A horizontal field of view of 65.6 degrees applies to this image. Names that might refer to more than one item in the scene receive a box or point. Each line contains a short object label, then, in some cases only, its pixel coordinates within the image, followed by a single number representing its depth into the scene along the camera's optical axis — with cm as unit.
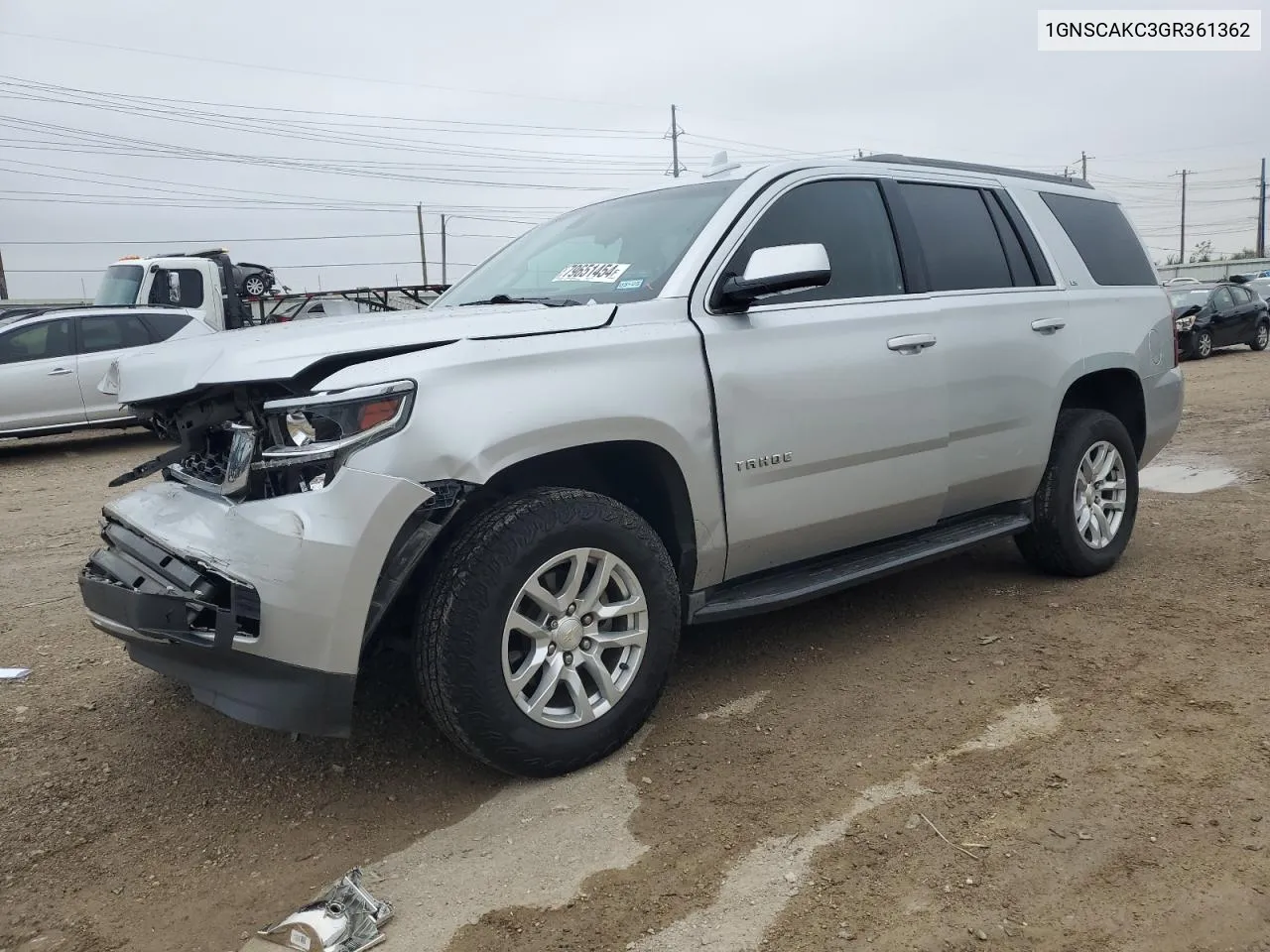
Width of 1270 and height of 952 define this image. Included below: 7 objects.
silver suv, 258
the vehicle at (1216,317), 1917
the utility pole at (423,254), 5529
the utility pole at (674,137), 5619
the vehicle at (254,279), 1930
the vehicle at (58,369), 1050
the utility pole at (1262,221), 6912
